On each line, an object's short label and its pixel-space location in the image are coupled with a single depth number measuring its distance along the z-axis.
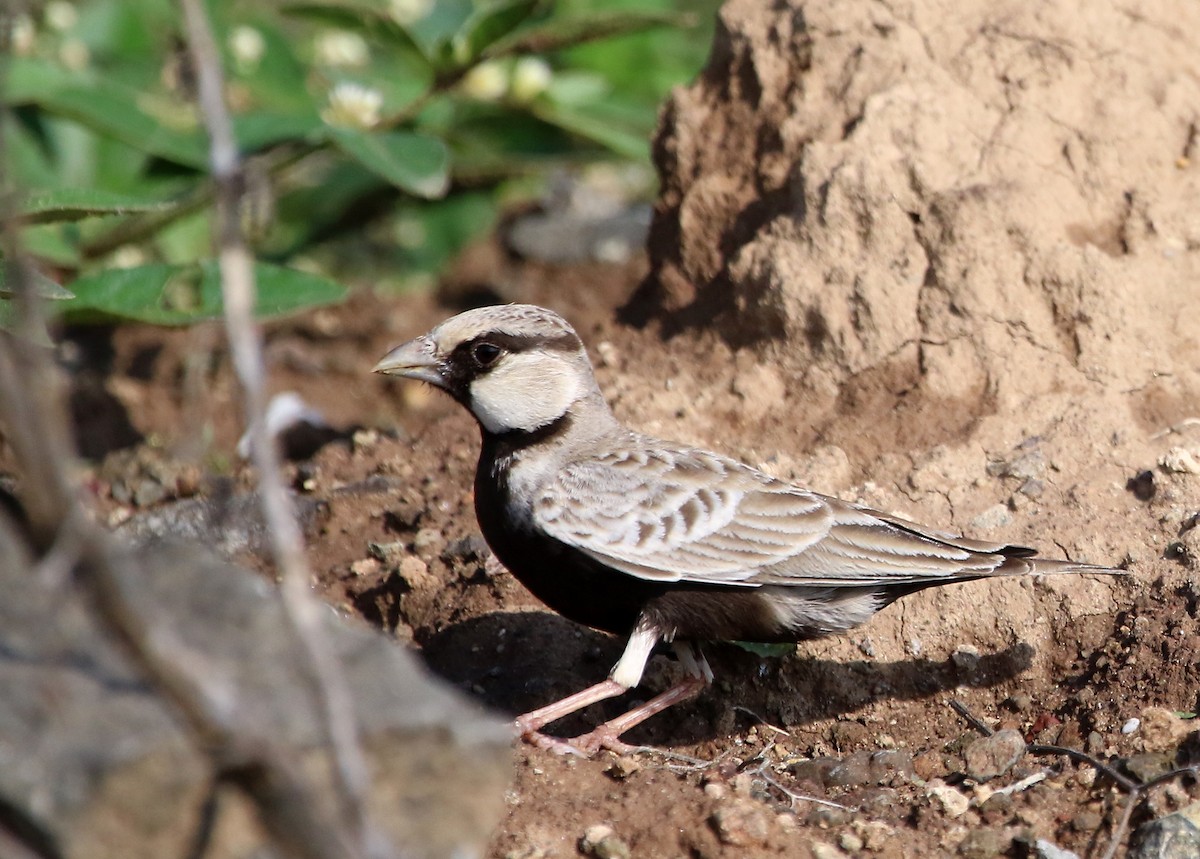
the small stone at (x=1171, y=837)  8.11
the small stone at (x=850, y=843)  8.57
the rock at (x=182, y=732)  5.59
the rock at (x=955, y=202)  11.81
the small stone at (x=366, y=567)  11.98
